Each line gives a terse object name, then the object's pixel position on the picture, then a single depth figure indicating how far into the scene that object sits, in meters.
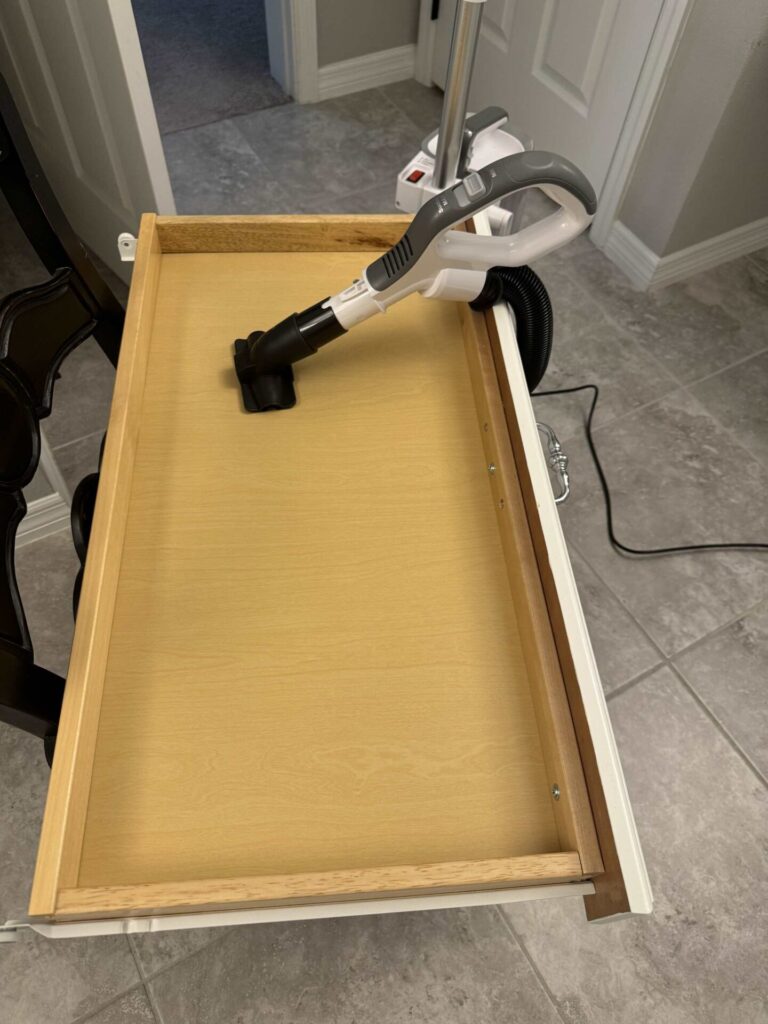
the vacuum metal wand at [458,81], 0.78
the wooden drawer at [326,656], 0.63
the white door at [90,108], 1.28
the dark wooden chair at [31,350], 0.70
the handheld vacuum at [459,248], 0.73
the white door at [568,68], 1.79
